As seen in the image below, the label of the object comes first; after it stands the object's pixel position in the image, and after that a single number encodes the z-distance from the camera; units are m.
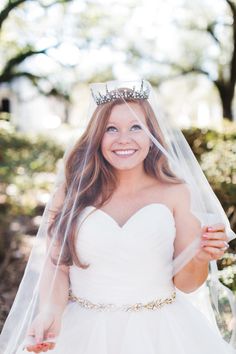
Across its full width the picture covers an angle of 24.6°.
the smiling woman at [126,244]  2.51
